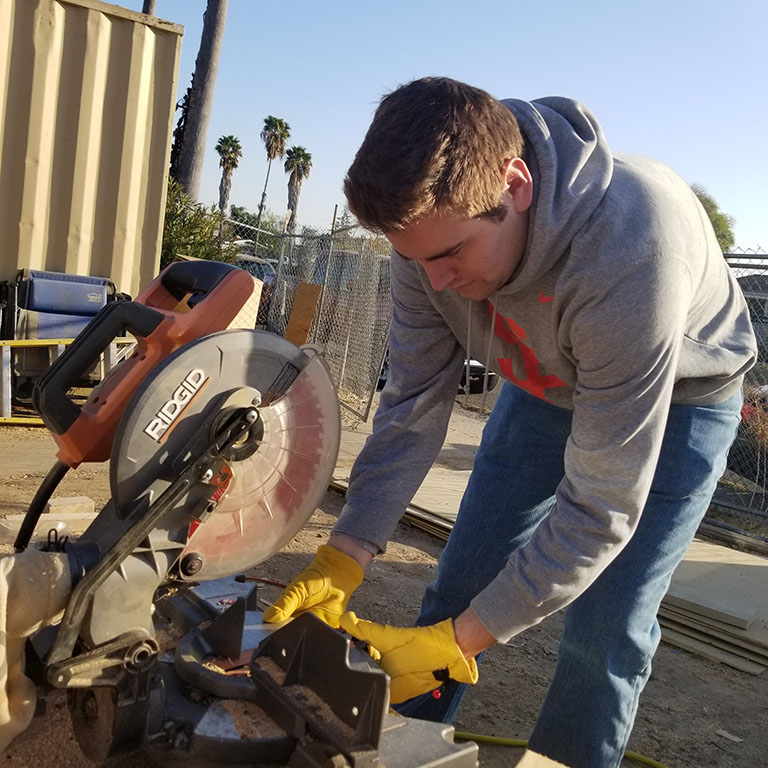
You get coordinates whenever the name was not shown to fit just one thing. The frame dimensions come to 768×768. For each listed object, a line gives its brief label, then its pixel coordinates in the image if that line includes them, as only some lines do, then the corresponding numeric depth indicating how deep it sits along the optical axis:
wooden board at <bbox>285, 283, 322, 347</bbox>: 6.25
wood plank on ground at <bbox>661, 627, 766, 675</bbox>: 3.26
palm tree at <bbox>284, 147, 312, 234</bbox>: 41.47
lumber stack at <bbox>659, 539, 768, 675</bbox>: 3.35
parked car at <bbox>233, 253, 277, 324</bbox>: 9.83
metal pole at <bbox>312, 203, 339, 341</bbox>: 8.12
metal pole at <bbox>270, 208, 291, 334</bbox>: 9.46
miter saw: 1.25
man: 1.34
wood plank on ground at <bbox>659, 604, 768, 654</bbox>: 3.35
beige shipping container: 5.50
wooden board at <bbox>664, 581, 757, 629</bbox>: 3.43
